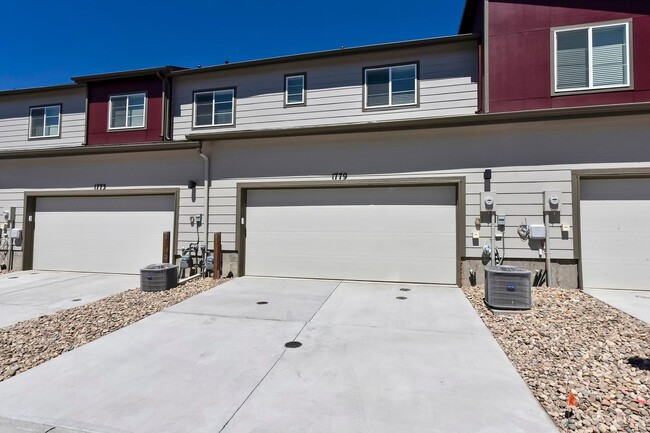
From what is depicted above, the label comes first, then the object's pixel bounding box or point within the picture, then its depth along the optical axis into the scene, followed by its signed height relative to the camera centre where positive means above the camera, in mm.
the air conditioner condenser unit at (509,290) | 5273 -893
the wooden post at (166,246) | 8414 -452
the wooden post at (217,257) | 8203 -688
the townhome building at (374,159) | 6773 +1651
